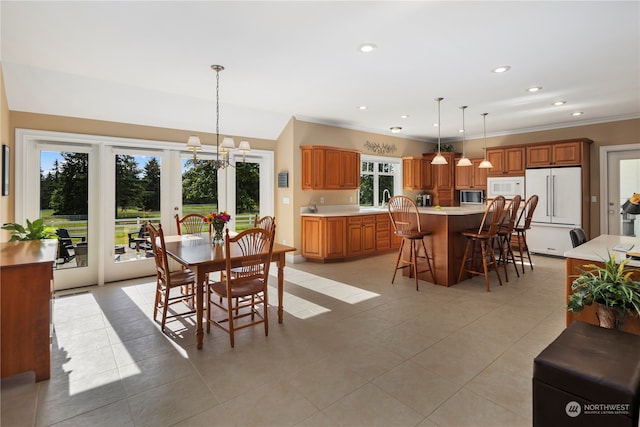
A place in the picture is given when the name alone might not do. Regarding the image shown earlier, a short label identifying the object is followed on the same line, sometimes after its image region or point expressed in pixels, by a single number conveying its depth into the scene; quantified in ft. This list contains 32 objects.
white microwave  22.18
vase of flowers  11.64
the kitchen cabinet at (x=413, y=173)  25.86
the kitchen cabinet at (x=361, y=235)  20.03
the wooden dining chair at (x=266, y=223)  12.28
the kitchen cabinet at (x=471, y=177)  24.68
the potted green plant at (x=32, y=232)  10.51
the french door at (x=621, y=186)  18.98
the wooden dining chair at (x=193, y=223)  14.52
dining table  8.99
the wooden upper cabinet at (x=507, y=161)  22.07
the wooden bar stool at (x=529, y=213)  16.94
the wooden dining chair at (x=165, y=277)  9.89
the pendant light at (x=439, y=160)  16.69
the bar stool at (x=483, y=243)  14.10
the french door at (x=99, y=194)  13.74
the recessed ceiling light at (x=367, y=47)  10.02
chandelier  11.53
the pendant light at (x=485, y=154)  19.34
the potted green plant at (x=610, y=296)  6.06
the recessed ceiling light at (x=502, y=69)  11.93
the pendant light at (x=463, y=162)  17.50
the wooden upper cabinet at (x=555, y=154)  19.76
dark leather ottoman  4.25
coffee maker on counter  26.78
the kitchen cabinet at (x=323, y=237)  19.13
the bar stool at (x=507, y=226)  15.47
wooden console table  7.29
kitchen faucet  26.16
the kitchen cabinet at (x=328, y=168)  19.62
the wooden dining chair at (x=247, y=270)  9.22
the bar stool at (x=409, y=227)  14.74
